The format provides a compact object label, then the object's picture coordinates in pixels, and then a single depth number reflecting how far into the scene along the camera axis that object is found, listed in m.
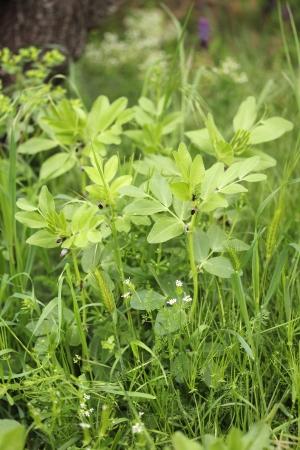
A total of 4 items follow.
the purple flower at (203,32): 2.74
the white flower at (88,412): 1.69
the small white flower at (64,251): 1.78
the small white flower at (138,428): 1.64
